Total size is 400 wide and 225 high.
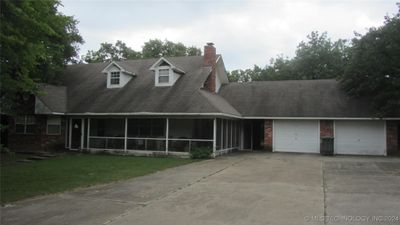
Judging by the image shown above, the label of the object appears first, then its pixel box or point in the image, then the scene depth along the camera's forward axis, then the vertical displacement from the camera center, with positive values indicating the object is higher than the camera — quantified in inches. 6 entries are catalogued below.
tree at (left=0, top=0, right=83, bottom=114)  341.4 +82.1
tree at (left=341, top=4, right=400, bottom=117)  885.2 +154.9
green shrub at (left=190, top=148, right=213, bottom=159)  844.0 -43.0
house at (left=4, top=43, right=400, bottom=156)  914.1 +35.4
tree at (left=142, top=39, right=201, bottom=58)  1865.2 +379.3
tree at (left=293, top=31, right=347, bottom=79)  1584.6 +296.3
